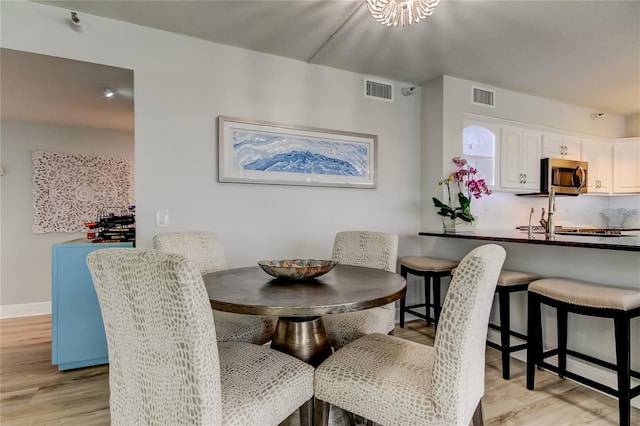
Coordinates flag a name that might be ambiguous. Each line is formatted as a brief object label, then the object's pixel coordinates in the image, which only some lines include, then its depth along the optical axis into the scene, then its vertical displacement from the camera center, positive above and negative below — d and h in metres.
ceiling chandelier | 1.85 +1.12
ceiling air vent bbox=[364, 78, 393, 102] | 3.46 +1.24
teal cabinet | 2.46 -0.73
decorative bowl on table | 1.57 -0.28
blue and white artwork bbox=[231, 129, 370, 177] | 2.89 +0.52
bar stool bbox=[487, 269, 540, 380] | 2.36 -0.63
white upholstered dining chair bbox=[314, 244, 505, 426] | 1.10 -0.60
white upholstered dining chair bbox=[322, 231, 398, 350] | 1.95 -0.35
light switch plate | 2.59 -0.05
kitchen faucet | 2.61 -0.08
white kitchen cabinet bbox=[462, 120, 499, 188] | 3.89 +0.72
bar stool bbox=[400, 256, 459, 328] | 2.95 -0.52
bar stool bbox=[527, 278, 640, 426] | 1.77 -0.58
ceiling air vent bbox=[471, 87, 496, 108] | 3.68 +1.24
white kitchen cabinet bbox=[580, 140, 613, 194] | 4.68 +0.67
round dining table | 1.23 -0.34
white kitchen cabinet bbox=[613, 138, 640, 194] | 4.82 +0.64
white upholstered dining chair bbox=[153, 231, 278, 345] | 1.91 -0.35
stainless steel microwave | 4.13 +0.44
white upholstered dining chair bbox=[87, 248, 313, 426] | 0.93 -0.41
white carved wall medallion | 4.10 +0.30
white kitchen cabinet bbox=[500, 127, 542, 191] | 3.94 +0.62
